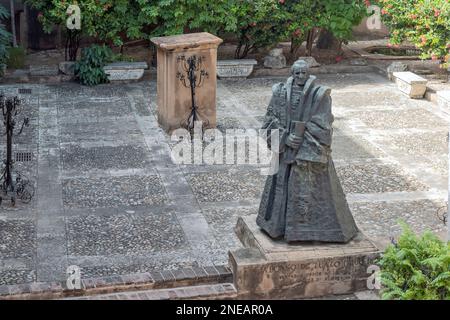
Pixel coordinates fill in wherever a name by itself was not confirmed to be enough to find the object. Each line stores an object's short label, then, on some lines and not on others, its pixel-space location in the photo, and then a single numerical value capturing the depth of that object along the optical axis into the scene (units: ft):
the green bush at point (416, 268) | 28.68
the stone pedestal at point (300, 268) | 31.14
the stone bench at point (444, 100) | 57.10
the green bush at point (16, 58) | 65.60
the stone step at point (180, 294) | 30.50
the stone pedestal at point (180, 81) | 52.24
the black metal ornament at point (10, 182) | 41.42
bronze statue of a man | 30.89
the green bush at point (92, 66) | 63.31
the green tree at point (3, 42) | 55.44
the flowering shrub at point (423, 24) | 61.87
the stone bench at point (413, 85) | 60.85
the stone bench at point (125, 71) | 63.87
